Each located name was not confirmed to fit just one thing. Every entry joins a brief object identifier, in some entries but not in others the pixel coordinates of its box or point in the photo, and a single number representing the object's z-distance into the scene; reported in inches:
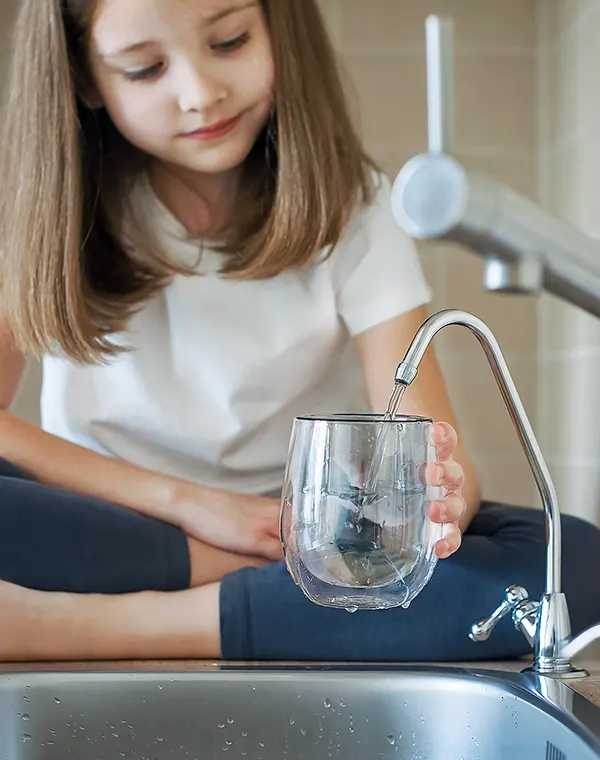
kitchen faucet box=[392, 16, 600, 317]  18.4
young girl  38.8
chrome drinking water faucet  32.2
